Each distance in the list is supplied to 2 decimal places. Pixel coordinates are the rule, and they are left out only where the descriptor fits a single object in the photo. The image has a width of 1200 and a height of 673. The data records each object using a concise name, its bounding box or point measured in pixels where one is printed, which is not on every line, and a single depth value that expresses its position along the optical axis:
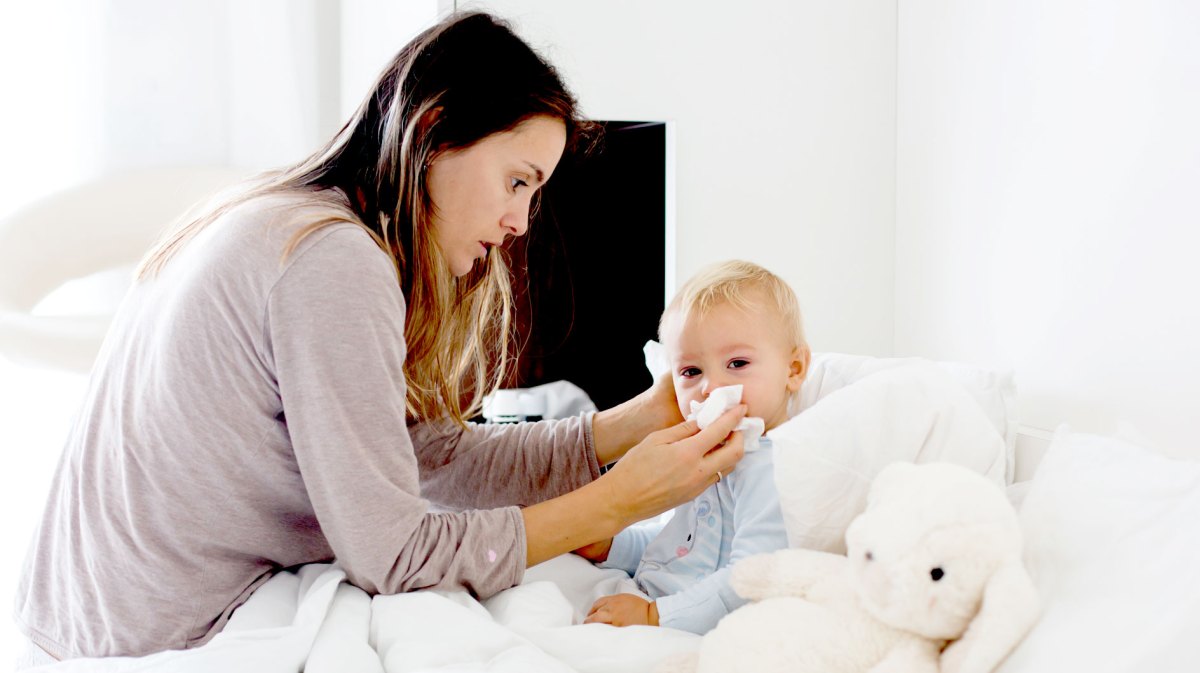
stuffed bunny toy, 0.71
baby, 1.14
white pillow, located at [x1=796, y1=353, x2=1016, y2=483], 1.21
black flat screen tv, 2.25
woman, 0.96
